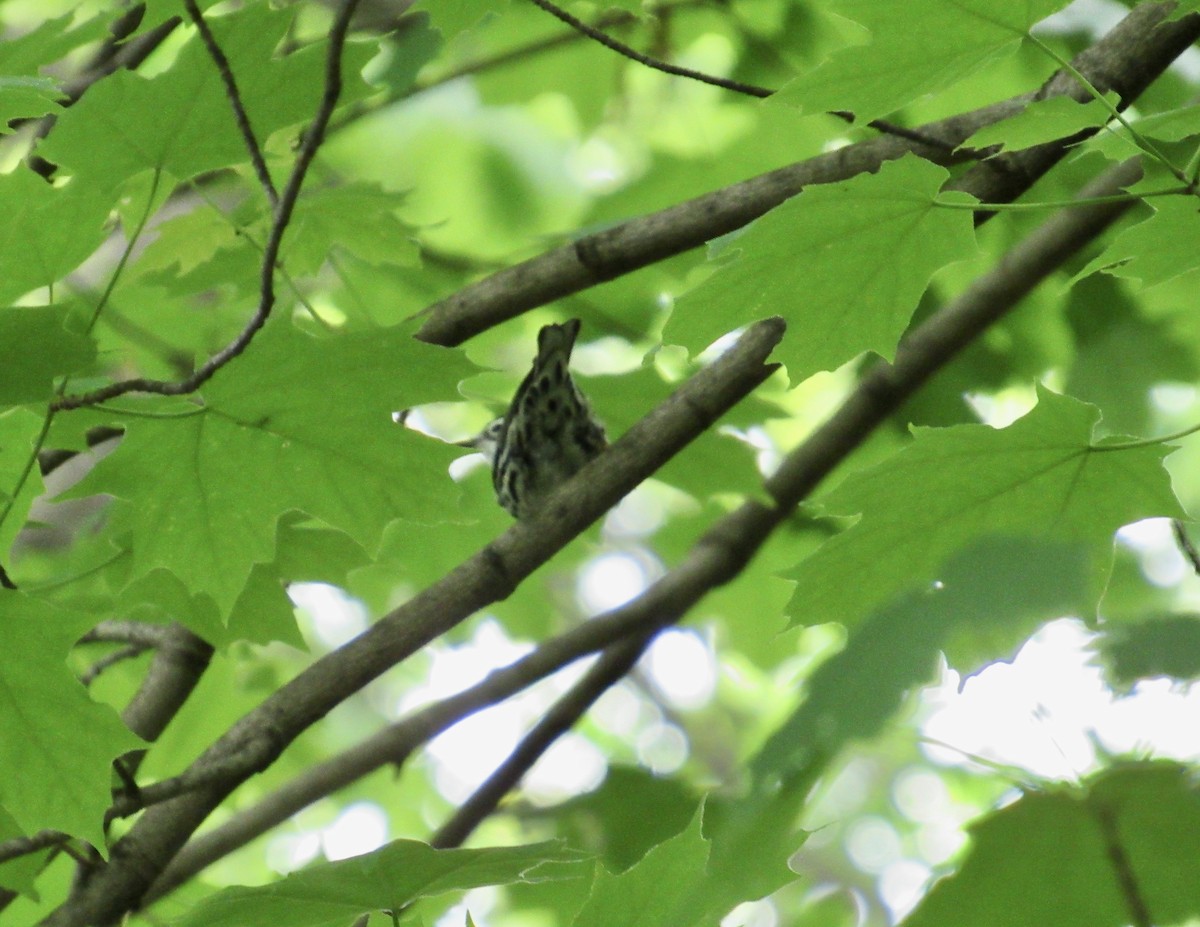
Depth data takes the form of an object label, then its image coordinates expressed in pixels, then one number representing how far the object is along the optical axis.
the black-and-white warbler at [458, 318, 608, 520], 7.16
